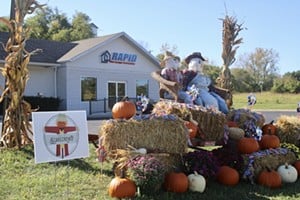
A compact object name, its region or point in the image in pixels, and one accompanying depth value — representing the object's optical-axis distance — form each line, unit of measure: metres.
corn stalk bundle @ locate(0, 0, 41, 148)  8.59
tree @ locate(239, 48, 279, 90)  74.25
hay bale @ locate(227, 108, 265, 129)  7.16
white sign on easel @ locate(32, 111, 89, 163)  4.73
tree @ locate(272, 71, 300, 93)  51.75
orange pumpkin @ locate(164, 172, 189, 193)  5.45
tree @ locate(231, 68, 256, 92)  55.88
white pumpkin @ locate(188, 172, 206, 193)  5.62
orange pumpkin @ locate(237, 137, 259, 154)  6.45
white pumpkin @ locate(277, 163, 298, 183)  6.36
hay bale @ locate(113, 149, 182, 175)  5.38
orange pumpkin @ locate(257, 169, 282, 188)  6.09
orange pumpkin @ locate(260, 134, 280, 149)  6.87
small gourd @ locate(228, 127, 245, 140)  6.71
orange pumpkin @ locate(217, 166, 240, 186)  6.04
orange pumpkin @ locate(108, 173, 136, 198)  5.12
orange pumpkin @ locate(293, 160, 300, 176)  6.79
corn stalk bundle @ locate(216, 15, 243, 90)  8.82
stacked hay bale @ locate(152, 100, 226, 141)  6.26
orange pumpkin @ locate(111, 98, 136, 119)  5.70
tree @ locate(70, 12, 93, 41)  51.12
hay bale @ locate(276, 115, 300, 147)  8.16
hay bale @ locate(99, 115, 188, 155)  5.55
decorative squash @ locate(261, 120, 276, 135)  7.65
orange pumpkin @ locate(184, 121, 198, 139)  6.12
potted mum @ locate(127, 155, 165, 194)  5.14
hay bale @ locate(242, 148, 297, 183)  6.26
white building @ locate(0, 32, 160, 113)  23.52
